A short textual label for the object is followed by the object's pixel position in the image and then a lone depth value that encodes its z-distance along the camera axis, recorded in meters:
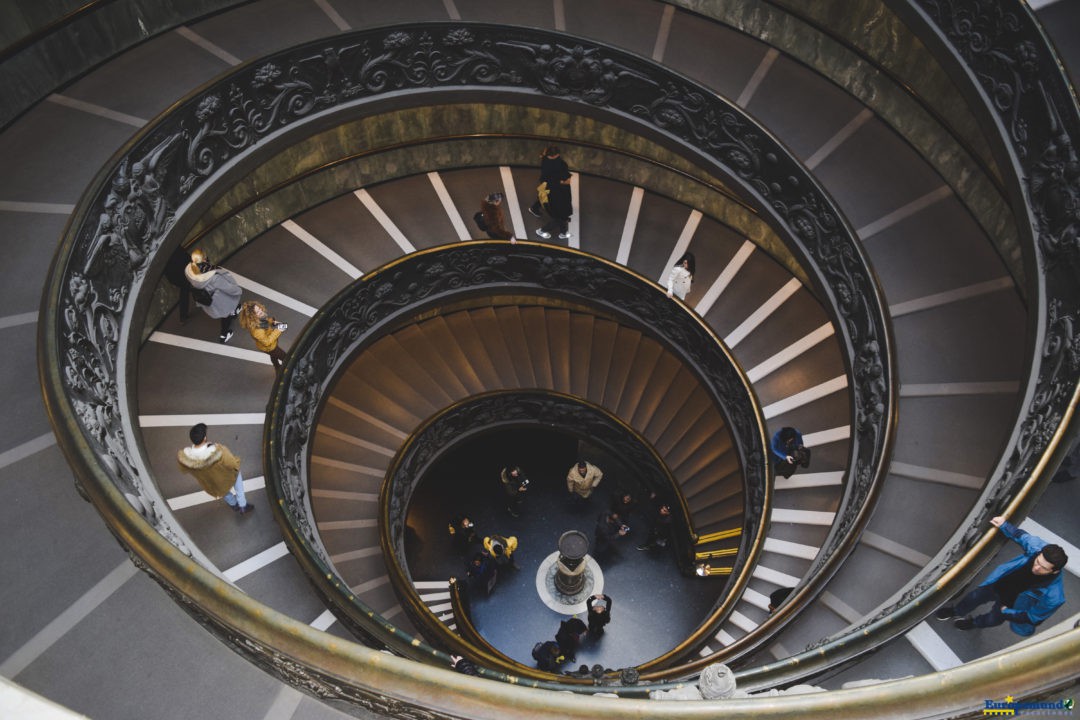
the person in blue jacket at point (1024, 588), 5.16
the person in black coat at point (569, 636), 11.73
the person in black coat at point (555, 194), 11.50
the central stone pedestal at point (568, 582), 12.86
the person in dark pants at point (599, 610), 11.95
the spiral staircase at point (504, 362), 4.66
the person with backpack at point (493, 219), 11.81
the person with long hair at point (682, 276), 11.05
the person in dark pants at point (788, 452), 9.41
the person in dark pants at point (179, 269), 9.64
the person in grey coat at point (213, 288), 9.36
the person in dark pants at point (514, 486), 14.07
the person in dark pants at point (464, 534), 13.37
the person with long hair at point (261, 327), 8.89
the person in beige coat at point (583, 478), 13.76
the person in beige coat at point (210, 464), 7.34
